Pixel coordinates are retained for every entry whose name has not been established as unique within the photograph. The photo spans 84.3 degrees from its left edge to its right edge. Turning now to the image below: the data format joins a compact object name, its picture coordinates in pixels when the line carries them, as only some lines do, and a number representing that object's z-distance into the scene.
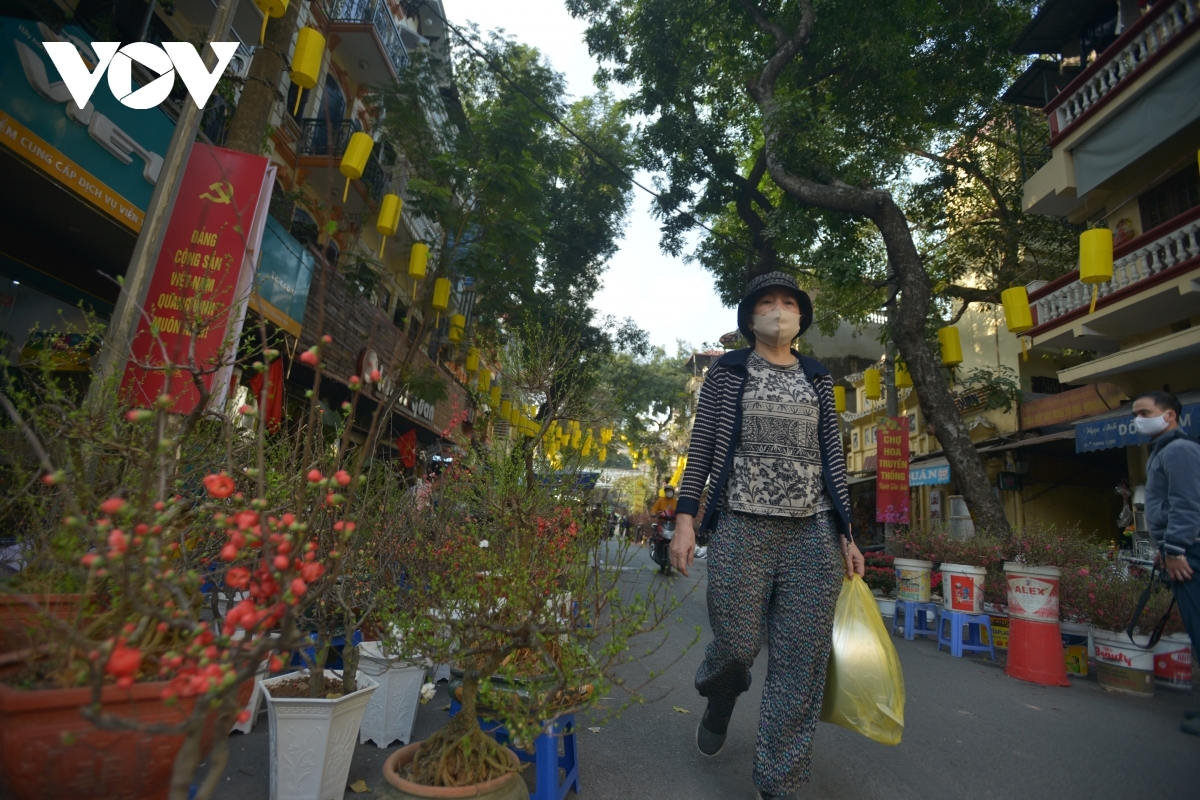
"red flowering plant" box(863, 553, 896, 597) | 8.76
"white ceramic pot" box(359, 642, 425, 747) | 3.05
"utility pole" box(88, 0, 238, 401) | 3.91
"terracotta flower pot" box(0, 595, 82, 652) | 1.48
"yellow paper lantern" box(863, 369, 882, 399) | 13.37
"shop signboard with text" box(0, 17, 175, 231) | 4.96
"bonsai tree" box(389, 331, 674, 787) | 1.98
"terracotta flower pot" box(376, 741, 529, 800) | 1.79
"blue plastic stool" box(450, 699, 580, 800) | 2.26
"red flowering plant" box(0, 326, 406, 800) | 1.11
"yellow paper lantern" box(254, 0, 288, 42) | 5.46
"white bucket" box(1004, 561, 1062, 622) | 5.13
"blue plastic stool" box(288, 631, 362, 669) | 3.45
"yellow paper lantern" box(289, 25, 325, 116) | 6.12
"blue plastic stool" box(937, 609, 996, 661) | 6.29
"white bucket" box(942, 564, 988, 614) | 6.28
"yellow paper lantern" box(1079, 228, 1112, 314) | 8.15
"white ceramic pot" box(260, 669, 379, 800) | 2.21
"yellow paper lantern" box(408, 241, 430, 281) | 10.52
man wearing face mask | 3.52
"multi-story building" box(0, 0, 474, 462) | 5.28
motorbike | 12.92
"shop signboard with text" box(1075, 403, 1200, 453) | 8.36
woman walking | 2.51
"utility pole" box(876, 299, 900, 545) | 12.47
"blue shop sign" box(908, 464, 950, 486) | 15.87
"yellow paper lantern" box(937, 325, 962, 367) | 10.15
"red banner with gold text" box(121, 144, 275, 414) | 4.98
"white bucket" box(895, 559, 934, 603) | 7.18
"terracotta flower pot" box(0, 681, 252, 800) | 1.16
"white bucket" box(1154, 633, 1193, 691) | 5.11
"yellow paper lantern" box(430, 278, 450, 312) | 11.20
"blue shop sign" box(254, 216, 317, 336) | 7.87
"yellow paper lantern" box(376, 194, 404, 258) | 9.02
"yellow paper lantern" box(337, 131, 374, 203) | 7.21
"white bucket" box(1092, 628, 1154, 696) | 5.03
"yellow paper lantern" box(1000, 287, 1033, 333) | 9.30
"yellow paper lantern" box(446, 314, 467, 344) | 14.55
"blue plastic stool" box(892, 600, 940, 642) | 7.23
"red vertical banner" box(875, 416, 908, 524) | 11.80
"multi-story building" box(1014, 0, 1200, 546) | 9.01
